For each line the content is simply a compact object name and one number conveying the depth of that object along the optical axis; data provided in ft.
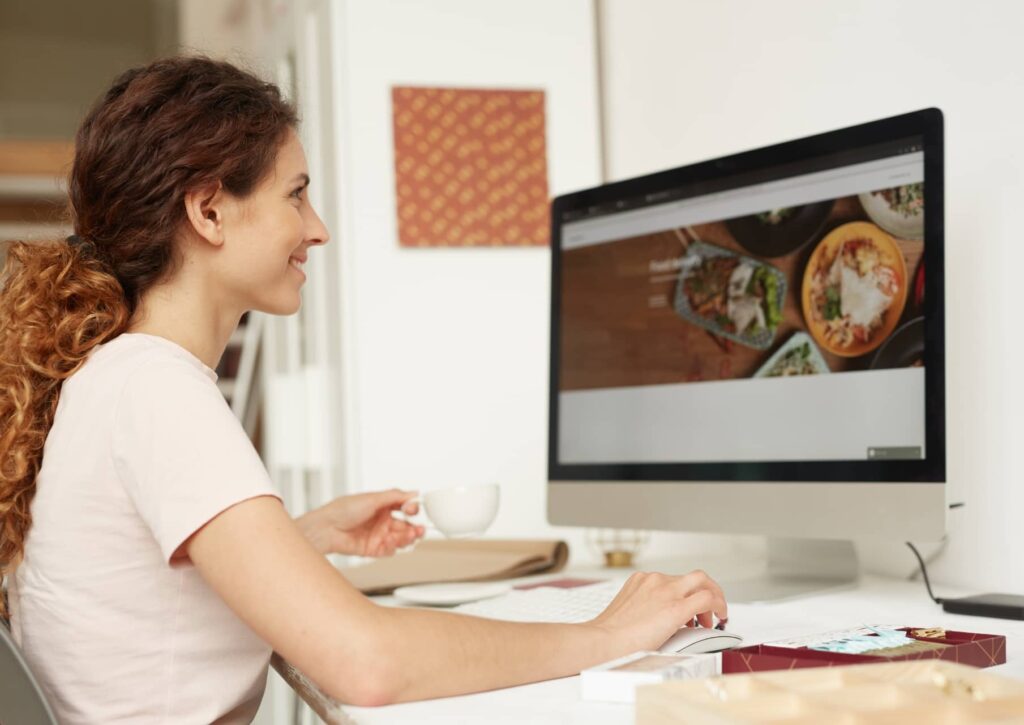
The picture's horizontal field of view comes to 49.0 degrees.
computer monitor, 3.70
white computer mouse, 2.95
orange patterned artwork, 6.72
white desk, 2.61
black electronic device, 3.54
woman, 2.72
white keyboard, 3.78
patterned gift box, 2.63
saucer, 4.30
